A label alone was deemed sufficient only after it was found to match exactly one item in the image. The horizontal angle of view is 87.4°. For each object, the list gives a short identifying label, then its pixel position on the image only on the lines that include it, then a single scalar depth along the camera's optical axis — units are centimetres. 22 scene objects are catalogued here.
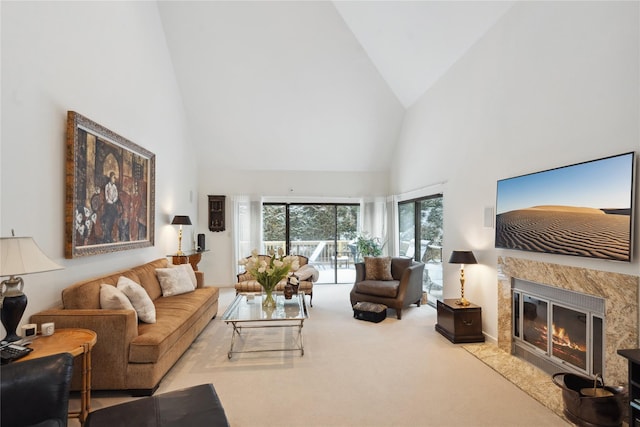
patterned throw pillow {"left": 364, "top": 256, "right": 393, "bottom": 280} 541
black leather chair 157
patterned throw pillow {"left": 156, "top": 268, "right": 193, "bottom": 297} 424
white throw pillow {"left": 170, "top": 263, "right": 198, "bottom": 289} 463
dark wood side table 386
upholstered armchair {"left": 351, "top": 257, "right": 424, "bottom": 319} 491
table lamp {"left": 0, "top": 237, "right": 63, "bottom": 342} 197
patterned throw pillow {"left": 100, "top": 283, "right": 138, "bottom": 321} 290
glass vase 394
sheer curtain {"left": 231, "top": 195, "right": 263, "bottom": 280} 720
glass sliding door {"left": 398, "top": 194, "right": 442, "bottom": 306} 550
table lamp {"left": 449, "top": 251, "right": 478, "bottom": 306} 393
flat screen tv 234
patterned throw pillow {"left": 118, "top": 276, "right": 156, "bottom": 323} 314
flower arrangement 384
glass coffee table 351
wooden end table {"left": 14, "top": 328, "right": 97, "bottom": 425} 216
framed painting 303
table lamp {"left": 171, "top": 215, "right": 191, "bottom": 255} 539
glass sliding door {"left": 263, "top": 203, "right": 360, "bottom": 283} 750
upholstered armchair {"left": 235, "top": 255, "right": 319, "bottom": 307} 549
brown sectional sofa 263
